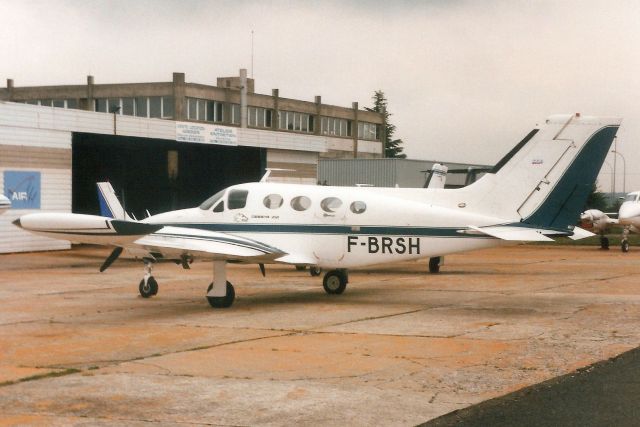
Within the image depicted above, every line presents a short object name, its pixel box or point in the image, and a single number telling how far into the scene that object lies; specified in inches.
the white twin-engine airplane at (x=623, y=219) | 1519.9
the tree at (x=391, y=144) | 5745.6
